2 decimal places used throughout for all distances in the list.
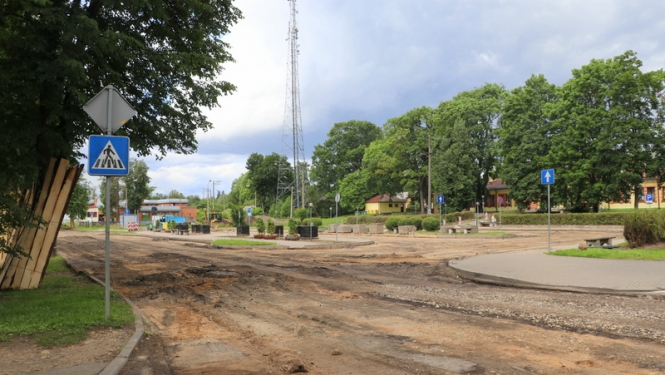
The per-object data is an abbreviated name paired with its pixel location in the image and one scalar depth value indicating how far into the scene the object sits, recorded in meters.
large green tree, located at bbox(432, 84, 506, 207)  65.19
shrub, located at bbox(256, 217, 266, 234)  37.00
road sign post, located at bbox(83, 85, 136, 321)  7.25
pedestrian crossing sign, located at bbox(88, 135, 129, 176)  7.14
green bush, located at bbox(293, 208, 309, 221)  68.62
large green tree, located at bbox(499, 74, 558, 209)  56.78
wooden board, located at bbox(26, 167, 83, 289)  10.95
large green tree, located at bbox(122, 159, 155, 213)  111.00
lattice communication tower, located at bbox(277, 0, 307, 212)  72.38
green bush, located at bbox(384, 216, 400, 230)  49.26
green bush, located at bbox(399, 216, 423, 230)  47.34
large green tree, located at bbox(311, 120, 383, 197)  100.75
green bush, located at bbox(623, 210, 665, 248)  18.05
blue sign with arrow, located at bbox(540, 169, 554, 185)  18.55
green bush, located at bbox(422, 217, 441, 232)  45.31
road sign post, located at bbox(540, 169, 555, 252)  18.55
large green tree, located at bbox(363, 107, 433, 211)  73.88
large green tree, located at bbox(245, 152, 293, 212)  120.50
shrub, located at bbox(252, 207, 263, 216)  103.41
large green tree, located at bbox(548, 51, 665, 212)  46.94
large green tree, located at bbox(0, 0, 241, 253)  9.22
